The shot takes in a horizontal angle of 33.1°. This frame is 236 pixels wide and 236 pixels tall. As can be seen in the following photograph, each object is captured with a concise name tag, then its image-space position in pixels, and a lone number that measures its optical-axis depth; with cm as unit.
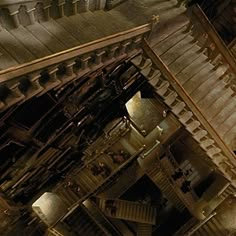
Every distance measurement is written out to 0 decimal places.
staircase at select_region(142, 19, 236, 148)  1124
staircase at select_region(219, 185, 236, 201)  1223
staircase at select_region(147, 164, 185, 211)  1297
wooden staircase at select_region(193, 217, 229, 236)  1320
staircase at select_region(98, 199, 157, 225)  1341
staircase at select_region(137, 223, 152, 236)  1376
